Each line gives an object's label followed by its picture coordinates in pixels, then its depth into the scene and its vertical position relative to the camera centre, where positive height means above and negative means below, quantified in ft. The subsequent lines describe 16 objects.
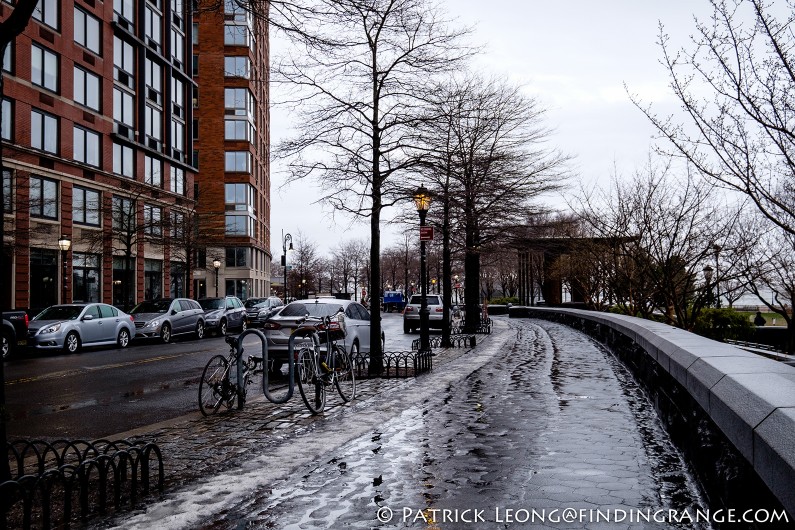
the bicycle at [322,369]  31.99 -3.52
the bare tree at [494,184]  80.84 +13.01
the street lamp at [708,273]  65.44 +1.71
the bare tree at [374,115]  48.03 +12.32
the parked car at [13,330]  66.23 -2.88
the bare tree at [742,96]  23.58 +6.97
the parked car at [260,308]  123.75 -2.23
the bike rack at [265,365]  31.48 -3.07
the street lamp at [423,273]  53.78 +1.77
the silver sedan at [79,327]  68.23 -2.88
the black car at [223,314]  101.60 -2.48
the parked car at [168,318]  83.92 -2.46
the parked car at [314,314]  48.34 -1.88
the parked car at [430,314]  104.06 -2.91
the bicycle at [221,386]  31.94 -3.98
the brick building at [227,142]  213.46 +46.13
